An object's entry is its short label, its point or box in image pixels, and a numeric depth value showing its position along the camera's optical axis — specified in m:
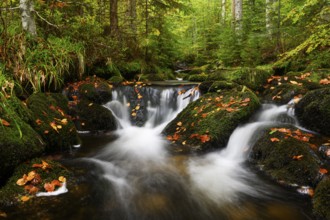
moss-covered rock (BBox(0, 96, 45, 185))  3.44
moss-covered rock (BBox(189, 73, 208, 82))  10.04
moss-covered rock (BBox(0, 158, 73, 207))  3.09
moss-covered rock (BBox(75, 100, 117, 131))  6.56
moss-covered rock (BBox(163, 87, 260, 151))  5.22
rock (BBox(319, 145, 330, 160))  3.74
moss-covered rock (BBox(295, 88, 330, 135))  4.50
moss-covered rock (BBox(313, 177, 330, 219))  2.82
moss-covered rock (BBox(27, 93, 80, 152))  4.67
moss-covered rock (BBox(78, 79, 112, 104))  7.30
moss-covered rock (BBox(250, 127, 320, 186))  3.59
